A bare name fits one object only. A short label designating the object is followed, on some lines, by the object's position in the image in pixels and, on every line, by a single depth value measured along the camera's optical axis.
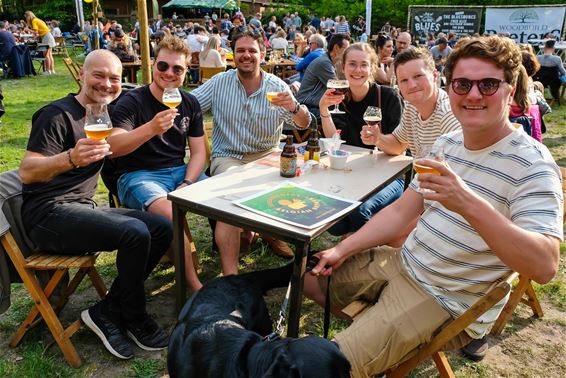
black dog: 1.38
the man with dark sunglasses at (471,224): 1.45
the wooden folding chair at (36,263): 2.28
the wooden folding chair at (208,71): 9.25
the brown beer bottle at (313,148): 2.86
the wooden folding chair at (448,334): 1.55
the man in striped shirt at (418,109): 2.98
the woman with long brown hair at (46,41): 13.62
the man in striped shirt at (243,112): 3.62
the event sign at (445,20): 20.02
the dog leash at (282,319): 1.76
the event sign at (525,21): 18.03
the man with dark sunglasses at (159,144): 2.90
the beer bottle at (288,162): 2.55
